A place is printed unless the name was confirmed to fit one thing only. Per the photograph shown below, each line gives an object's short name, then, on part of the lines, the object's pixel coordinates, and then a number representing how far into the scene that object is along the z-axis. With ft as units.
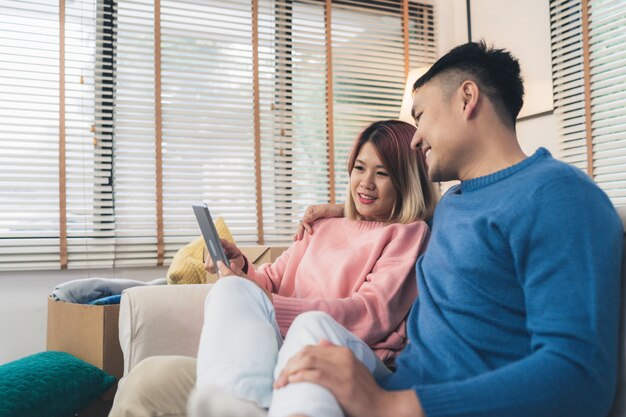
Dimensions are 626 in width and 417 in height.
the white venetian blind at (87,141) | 9.61
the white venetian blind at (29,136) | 9.25
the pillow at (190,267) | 7.74
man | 2.50
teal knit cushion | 4.78
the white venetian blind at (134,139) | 9.93
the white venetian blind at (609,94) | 8.57
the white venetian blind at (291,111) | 11.05
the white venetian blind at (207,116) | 10.34
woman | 2.64
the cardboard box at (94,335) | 6.16
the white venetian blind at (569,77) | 9.30
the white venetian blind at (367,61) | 11.73
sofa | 5.16
